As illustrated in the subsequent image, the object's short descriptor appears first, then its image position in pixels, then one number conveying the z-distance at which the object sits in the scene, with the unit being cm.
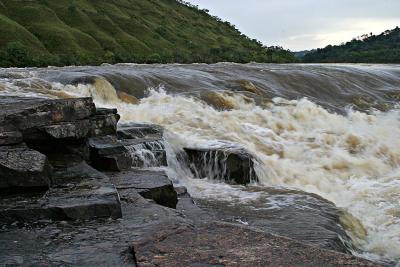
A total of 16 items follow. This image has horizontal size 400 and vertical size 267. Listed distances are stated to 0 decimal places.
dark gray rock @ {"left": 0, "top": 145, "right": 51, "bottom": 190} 661
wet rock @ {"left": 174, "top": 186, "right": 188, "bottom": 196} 969
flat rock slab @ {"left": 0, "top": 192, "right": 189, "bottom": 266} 518
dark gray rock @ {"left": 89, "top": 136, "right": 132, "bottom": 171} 980
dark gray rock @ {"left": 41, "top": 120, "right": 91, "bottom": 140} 841
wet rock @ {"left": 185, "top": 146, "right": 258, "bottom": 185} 1252
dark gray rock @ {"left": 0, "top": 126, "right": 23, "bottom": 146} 740
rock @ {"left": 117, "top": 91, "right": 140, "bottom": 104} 2025
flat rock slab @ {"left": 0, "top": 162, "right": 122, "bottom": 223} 625
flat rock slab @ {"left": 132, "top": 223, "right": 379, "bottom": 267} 493
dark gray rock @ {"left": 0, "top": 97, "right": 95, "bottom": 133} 800
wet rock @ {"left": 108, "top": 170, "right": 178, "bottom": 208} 823
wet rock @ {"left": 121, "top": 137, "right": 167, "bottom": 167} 1148
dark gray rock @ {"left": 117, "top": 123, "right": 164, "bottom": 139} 1296
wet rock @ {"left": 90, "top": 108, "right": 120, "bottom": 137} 1068
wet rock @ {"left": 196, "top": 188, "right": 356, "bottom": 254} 841
